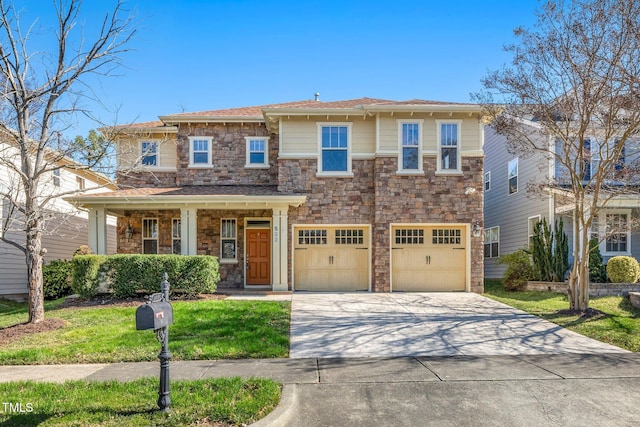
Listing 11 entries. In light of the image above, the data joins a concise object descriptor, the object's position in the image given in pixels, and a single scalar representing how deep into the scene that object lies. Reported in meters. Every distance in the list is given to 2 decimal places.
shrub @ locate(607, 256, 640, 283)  13.16
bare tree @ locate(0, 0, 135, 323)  8.58
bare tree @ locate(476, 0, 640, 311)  9.19
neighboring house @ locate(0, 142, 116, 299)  14.25
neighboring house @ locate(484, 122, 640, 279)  14.67
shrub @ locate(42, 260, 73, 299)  14.01
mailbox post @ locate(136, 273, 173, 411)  4.13
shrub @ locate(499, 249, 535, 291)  14.79
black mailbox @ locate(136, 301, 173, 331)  4.12
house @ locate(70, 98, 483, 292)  13.92
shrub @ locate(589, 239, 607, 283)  13.85
